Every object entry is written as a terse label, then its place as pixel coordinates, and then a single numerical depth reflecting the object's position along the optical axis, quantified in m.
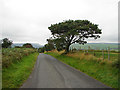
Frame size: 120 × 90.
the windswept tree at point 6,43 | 69.99
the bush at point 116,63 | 8.54
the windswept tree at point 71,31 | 21.74
